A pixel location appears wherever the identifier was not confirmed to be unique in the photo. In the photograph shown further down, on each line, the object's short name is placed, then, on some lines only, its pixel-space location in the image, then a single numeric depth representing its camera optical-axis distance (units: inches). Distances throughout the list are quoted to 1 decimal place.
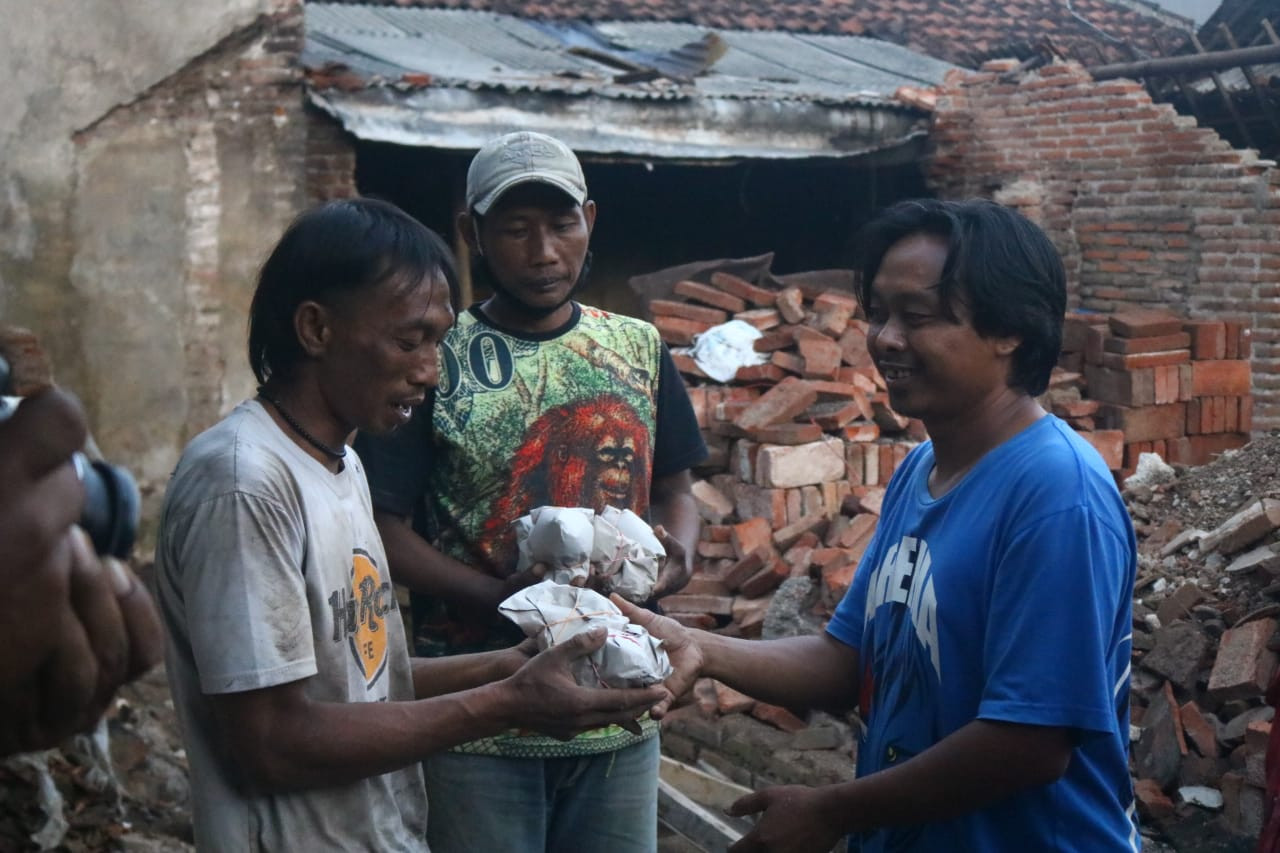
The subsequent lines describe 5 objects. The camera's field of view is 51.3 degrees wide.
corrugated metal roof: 387.9
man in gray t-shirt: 79.6
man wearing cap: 113.8
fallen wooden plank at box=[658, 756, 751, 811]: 218.4
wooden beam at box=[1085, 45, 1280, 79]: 388.2
